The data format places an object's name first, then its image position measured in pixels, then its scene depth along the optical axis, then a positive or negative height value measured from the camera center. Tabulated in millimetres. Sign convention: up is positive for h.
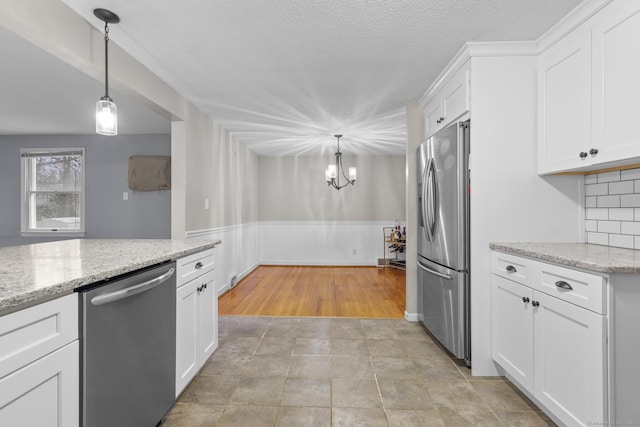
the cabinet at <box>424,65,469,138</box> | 2277 +884
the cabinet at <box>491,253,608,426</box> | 1337 -651
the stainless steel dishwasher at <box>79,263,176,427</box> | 1118 -548
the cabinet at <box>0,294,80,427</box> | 835 -429
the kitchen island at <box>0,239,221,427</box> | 879 -404
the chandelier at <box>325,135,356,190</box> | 4996 +675
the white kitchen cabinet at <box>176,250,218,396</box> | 1802 -637
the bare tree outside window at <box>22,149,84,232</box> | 4926 +385
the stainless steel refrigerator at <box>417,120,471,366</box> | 2225 -169
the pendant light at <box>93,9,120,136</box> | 1714 +538
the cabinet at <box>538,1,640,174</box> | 1533 +641
